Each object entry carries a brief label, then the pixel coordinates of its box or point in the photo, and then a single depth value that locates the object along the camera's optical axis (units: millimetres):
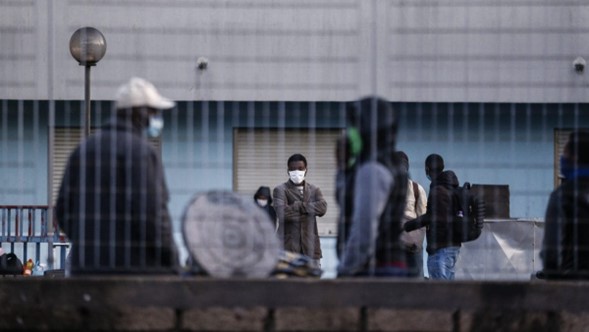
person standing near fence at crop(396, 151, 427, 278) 27000
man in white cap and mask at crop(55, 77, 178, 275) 16437
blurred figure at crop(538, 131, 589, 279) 17297
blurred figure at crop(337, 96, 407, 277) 16500
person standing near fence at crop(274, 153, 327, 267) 26734
